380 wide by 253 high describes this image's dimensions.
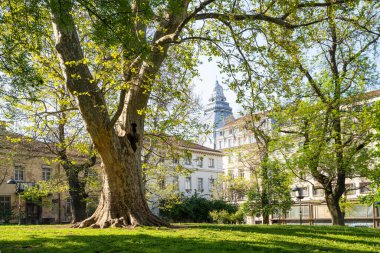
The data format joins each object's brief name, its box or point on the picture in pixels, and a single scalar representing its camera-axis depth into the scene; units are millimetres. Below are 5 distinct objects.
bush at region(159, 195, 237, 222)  39250
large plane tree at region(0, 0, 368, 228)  9883
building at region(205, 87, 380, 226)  37125
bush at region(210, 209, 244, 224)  34688
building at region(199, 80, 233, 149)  110644
